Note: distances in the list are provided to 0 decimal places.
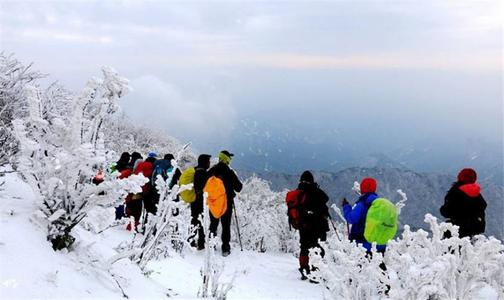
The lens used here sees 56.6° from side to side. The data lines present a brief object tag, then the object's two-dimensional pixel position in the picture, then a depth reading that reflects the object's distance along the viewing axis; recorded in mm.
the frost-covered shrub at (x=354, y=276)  4305
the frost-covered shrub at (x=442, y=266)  3496
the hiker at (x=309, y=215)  7984
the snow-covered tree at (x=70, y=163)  3459
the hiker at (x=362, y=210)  7258
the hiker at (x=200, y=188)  9344
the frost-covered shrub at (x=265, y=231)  14805
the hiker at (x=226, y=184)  9023
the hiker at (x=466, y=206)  7316
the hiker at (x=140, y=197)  10188
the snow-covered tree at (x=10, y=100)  4992
